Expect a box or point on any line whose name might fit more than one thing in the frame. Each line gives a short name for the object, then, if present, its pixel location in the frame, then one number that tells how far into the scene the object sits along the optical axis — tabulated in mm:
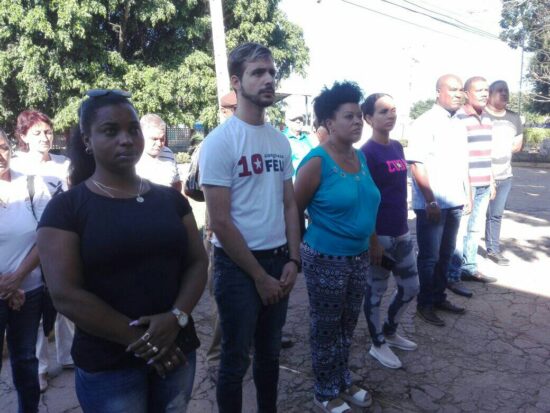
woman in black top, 1457
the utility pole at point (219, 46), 6020
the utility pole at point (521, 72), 21112
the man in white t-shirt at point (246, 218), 2055
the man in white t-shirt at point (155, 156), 3307
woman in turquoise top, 2467
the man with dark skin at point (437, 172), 3605
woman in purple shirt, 3016
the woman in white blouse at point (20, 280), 2338
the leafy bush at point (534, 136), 24422
